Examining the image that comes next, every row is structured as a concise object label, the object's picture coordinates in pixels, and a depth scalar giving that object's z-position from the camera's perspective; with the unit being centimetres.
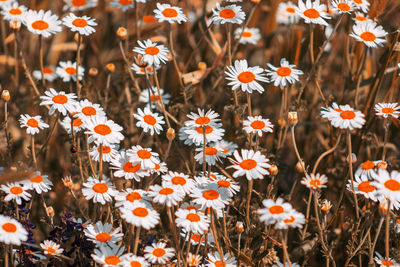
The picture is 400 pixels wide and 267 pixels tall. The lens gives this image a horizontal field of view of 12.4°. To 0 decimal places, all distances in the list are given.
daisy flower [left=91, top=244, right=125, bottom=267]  186
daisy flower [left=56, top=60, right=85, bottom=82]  212
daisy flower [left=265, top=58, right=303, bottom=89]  200
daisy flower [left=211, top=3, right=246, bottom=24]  201
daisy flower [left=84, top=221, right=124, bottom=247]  189
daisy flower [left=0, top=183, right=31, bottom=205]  191
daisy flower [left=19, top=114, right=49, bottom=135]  196
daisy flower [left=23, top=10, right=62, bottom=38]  206
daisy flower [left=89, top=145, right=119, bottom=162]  195
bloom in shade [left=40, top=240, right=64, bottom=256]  191
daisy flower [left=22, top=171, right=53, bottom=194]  193
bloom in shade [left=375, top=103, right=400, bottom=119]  196
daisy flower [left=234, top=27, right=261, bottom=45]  223
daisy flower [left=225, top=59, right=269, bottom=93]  197
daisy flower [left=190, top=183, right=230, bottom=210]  189
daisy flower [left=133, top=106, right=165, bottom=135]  197
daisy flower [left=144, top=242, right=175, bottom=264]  189
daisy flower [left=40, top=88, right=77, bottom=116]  196
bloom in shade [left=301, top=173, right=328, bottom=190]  189
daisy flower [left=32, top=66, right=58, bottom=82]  220
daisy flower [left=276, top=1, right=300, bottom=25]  225
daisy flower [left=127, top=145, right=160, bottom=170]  192
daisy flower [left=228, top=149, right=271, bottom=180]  190
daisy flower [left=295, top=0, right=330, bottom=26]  201
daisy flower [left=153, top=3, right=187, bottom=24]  203
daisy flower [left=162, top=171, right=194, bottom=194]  190
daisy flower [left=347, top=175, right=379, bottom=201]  193
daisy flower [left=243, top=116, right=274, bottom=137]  194
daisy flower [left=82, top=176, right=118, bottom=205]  191
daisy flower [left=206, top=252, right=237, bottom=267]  192
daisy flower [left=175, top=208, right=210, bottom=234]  187
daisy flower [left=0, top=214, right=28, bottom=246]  184
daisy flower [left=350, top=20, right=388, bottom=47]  203
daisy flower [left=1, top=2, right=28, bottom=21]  208
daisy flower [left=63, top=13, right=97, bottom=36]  203
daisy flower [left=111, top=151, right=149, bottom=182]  192
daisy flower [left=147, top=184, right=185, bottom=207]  188
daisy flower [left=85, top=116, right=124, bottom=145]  192
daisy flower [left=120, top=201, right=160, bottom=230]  186
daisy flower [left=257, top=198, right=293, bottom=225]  185
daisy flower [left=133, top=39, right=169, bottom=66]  200
